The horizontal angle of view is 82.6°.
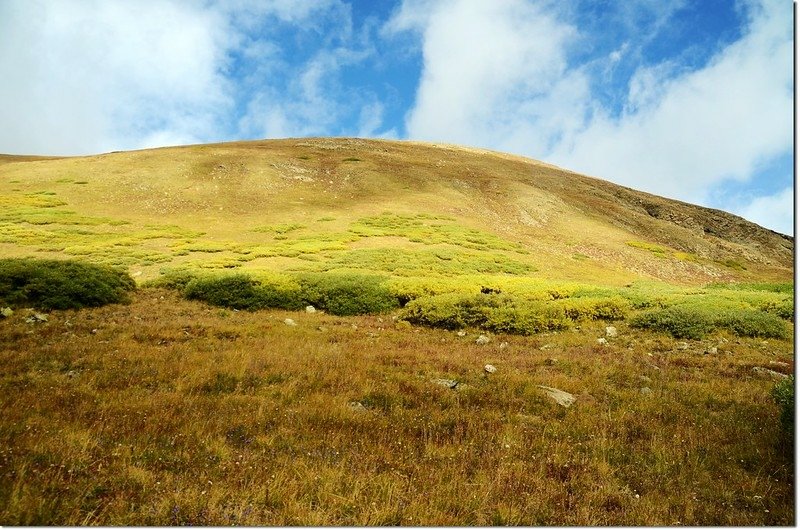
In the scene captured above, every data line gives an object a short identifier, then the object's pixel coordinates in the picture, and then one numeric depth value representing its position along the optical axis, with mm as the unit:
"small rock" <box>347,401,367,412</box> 8064
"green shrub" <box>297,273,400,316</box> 19731
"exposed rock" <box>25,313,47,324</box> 13800
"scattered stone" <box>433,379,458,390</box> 9820
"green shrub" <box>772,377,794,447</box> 7191
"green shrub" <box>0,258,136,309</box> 16069
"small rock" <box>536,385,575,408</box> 8996
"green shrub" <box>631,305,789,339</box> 16453
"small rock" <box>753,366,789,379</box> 11430
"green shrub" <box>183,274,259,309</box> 19062
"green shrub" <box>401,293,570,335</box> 17141
